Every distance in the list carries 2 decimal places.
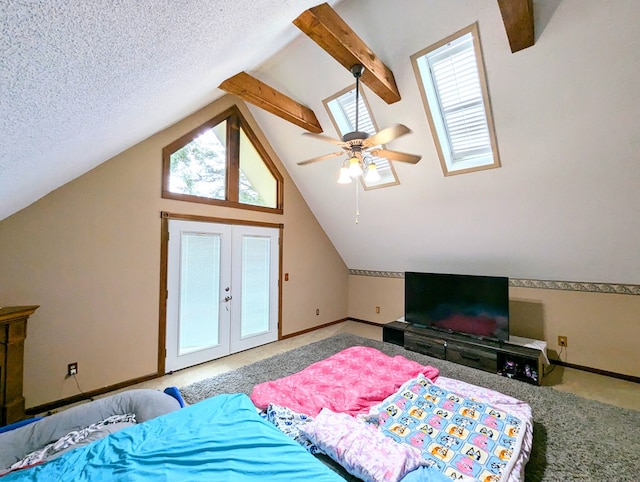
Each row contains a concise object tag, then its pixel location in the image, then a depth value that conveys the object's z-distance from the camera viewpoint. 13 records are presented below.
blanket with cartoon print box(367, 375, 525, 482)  1.65
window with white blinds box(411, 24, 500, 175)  2.51
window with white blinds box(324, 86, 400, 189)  3.29
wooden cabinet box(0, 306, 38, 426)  2.24
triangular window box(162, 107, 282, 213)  3.61
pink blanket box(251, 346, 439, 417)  2.29
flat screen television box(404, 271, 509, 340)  3.74
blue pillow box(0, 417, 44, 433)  1.91
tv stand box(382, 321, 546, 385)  3.30
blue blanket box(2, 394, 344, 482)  1.18
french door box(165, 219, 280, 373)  3.52
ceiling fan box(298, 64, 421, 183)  2.19
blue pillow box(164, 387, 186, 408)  2.30
